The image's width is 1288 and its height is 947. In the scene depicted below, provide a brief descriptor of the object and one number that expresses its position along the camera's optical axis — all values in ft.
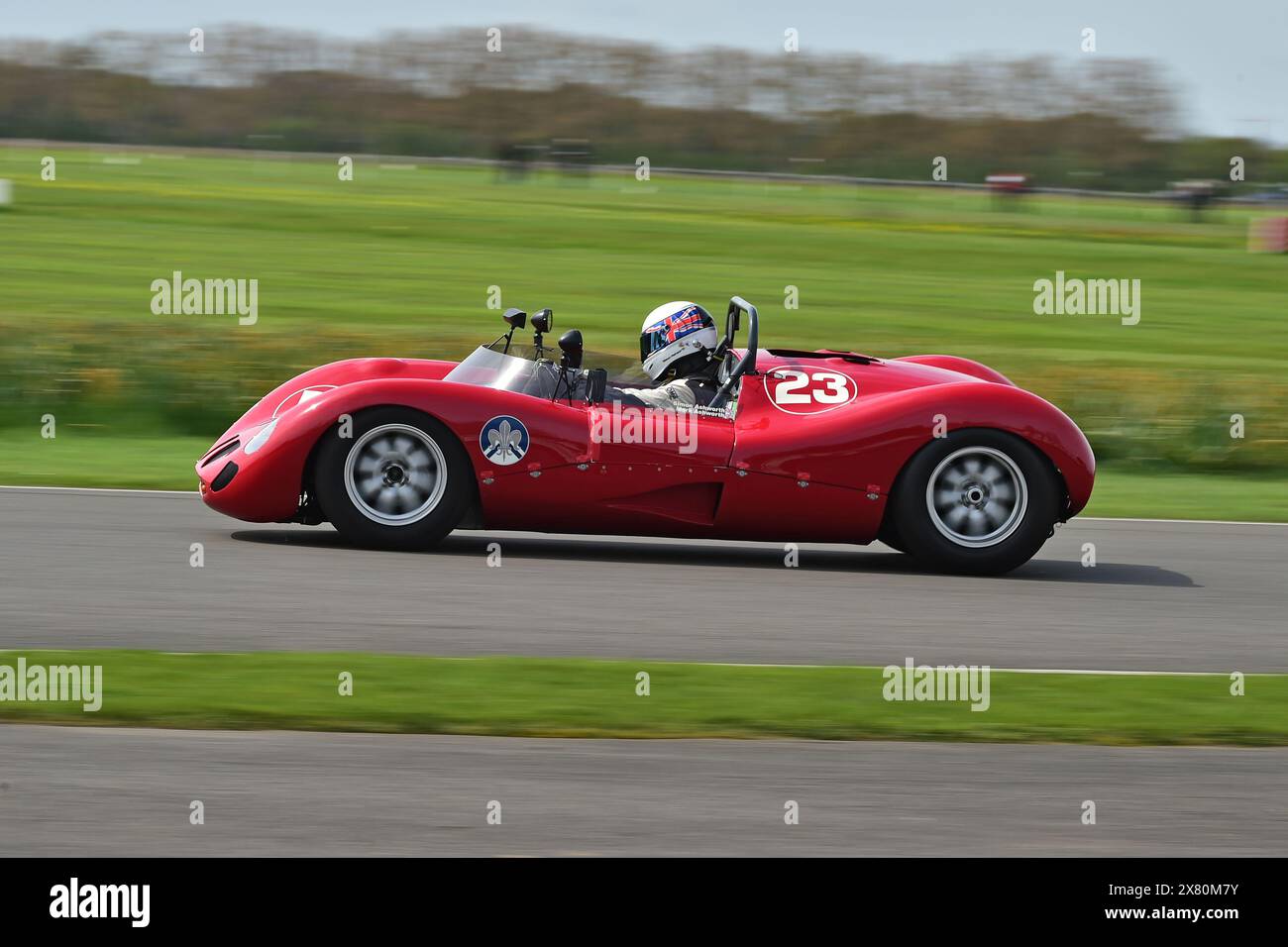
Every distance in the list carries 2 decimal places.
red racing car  27.71
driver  29.50
